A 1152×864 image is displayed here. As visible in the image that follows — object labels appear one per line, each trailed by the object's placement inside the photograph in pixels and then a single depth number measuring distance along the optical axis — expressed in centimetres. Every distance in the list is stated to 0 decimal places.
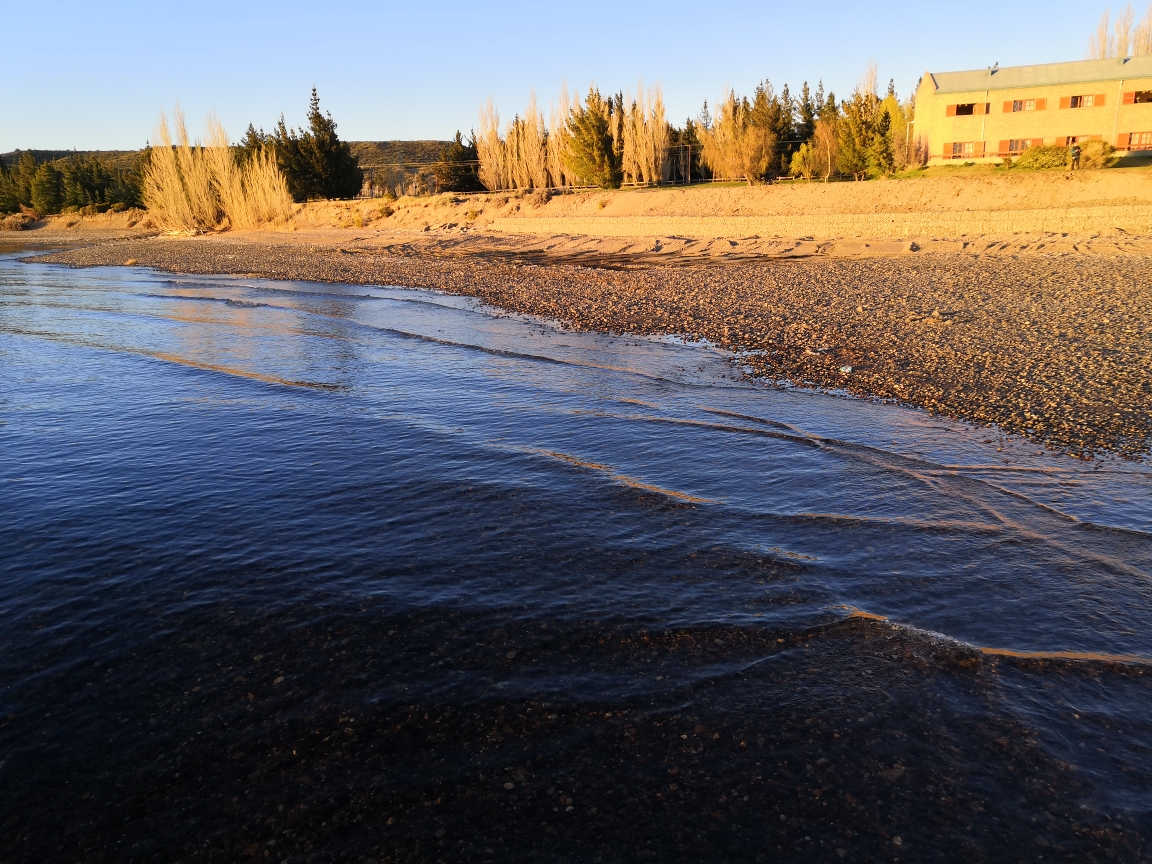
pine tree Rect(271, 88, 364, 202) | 5566
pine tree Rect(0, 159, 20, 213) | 7712
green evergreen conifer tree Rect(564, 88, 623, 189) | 4591
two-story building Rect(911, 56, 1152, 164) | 4012
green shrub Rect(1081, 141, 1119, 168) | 3234
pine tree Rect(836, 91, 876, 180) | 3706
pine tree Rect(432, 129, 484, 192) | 5297
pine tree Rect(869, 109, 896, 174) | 3697
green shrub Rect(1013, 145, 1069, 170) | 3306
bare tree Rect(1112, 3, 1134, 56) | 5666
